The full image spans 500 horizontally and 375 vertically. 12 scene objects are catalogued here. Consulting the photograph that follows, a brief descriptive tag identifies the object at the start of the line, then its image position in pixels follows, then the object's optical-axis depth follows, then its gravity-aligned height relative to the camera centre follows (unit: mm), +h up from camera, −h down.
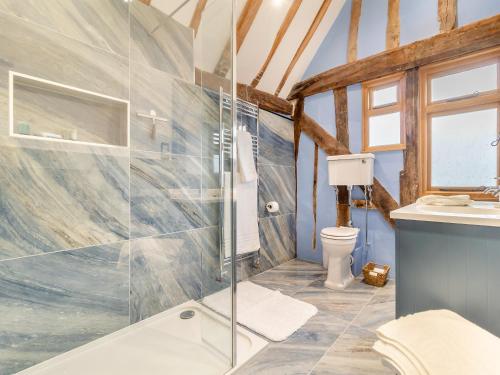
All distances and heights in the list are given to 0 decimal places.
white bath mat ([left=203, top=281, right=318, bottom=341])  1662 -976
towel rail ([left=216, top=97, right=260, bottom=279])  1558 +256
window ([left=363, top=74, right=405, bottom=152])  2576 +801
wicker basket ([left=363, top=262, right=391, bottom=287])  2395 -845
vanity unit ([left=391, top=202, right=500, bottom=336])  1250 -401
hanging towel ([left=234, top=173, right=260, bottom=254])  2469 -302
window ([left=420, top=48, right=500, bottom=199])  2158 +598
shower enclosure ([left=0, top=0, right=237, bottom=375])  1294 +17
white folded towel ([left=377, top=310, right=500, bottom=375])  787 -554
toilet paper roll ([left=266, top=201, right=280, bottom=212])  2848 -203
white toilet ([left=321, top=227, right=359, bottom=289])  2377 -621
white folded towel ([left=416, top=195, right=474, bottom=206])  1623 -80
